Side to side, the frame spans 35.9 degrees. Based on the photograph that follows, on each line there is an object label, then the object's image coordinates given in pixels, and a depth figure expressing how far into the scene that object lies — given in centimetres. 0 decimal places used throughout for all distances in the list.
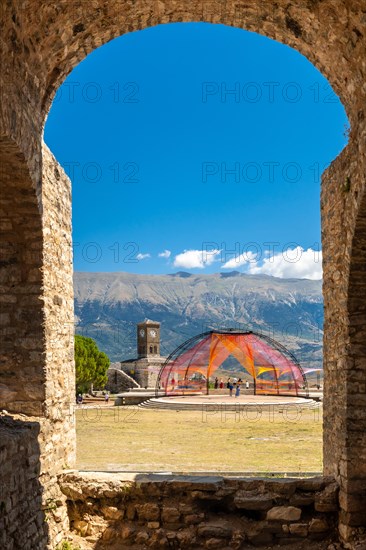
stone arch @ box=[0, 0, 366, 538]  547
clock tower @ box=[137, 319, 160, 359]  6412
